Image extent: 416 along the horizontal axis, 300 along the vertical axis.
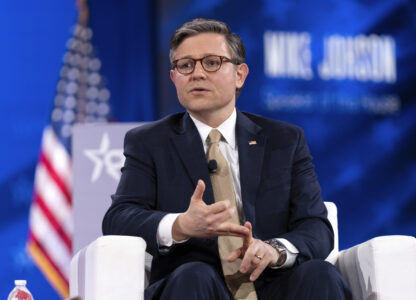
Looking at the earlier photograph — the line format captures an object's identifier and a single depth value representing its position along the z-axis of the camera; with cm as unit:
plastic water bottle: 552
